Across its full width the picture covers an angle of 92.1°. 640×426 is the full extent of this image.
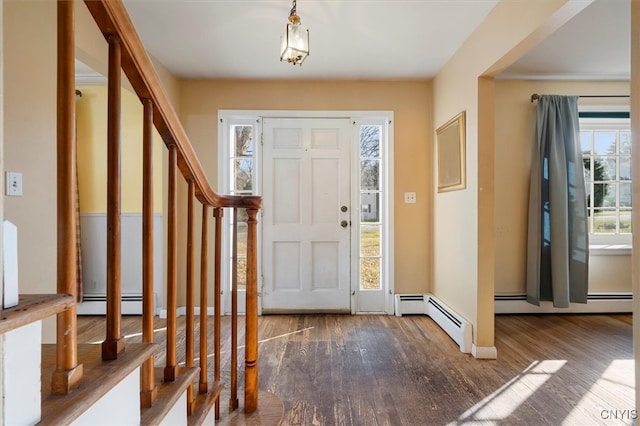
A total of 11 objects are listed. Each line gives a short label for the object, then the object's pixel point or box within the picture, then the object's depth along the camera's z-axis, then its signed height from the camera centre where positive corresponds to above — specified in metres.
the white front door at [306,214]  3.18 +0.01
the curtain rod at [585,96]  3.07 +1.20
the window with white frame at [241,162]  3.21 +0.56
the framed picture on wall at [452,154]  2.49 +0.54
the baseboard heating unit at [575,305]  3.14 -0.93
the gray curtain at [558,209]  2.94 +0.05
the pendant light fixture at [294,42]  1.70 +0.97
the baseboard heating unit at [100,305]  3.13 -0.91
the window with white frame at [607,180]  3.25 +0.36
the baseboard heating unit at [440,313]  2.33 -0.91
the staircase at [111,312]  0.45 -0.18
